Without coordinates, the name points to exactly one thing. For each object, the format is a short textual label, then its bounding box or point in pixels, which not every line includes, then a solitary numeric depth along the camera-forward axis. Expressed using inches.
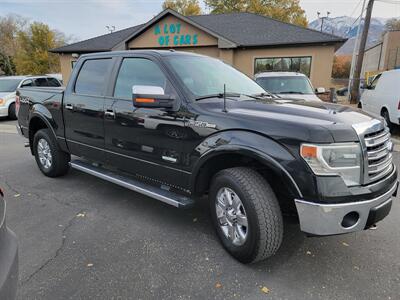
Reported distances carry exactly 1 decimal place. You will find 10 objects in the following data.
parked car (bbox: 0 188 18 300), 67.7
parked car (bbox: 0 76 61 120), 482.3
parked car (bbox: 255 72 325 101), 344.8
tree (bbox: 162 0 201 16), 1465.3
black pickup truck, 93.3
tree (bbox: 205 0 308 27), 1406.3
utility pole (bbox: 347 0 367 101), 805.9
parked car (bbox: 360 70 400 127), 336.8
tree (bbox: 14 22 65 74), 1171.3
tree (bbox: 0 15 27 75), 1625.2
